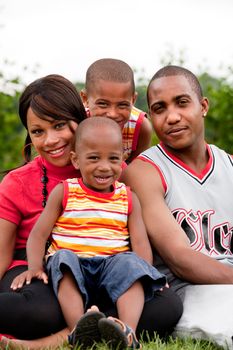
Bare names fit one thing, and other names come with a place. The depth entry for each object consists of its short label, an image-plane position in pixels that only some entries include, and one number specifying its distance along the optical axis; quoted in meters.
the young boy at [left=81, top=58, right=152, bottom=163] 5.03
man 4.33
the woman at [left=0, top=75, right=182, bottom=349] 4.19
